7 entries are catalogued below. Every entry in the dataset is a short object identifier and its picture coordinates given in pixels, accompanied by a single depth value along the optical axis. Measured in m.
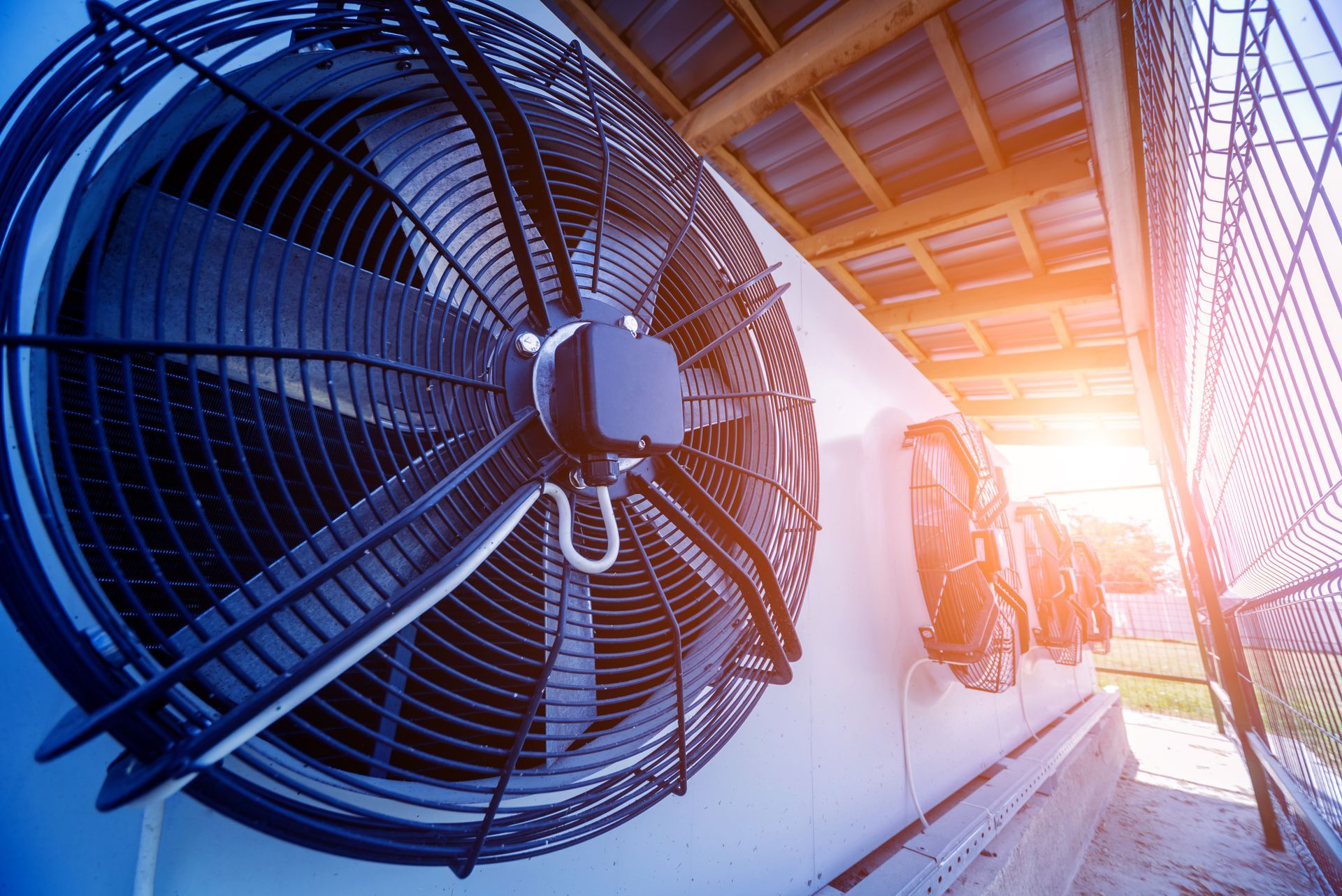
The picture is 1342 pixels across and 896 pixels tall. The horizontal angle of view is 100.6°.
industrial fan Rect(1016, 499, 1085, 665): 3.20
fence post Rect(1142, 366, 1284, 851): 3.49
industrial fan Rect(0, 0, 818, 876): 0.41
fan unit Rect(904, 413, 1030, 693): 1.86
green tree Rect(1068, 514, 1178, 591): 17.78
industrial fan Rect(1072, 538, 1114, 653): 4.34
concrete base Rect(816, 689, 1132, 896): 1.34
